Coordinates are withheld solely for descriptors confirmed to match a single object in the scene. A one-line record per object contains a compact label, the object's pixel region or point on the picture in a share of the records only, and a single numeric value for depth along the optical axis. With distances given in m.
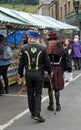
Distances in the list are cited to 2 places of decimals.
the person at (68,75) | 16.00
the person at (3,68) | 12.04
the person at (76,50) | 20.55
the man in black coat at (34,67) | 8.26
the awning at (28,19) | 13.58
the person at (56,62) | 9.51
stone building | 41.21
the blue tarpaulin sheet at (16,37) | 16.06
